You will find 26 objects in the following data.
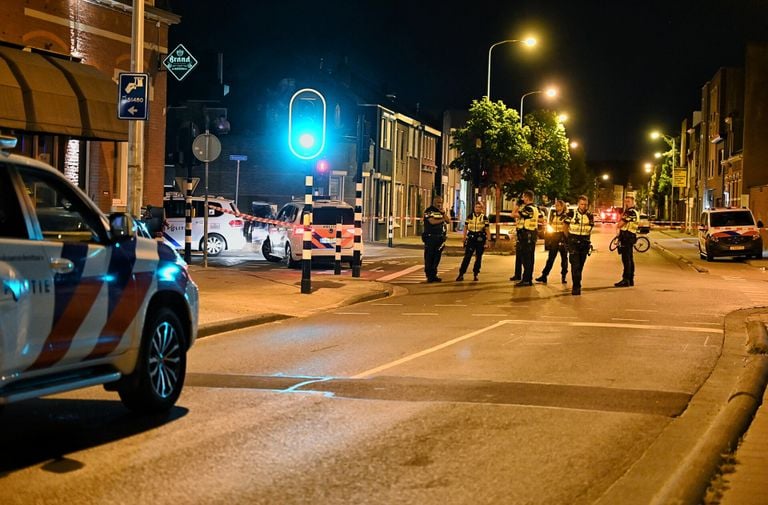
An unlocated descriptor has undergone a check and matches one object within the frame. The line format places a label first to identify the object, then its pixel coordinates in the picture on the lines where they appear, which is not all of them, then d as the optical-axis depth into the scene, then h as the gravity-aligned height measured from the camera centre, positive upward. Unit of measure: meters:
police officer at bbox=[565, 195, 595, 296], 19.23 -0.37
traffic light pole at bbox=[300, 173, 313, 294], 17.94 -0.59
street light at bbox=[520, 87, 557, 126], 48.29 +6.00
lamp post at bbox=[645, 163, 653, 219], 106.99 +3.39
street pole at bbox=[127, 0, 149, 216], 13.88 +0.87
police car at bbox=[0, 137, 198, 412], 6.22 -0.63
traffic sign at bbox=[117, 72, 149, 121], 13.38 +1.45
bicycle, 39.66 -0.95
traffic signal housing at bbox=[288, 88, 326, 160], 17.98 +1.60
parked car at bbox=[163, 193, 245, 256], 28.42 -0.45
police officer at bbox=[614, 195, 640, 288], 21.14 -0.46
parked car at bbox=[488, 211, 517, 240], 40.38 -0.45
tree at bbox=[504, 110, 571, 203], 50.00 +3.13
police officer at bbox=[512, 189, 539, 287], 21.03 -0.42
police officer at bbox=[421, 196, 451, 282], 21.88 -0.46
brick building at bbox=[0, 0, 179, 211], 17.89 +2.20
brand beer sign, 21.43 +3.06
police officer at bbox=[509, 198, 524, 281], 21.36 -0.68
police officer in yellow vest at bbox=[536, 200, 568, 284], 20.84 -0.44
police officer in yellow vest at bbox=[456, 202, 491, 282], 22.27 -0.40
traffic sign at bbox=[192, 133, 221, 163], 21.80 +1.32
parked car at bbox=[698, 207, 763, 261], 33.34 -0.43
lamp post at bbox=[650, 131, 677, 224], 78.64 +5.61
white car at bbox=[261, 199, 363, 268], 24.55 -0.45
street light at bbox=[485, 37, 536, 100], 37.94 +6.45
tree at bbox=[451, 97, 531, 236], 40.47 +3.05
